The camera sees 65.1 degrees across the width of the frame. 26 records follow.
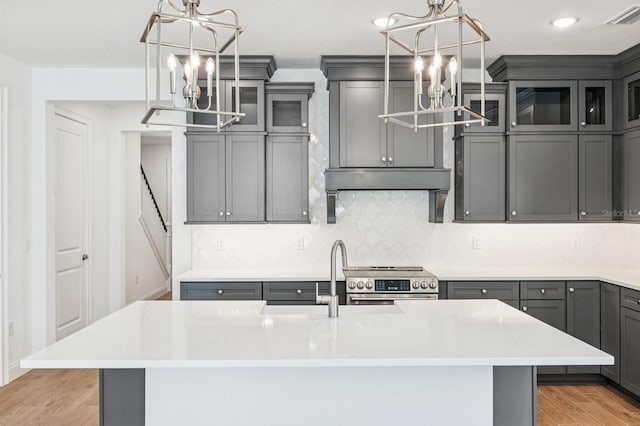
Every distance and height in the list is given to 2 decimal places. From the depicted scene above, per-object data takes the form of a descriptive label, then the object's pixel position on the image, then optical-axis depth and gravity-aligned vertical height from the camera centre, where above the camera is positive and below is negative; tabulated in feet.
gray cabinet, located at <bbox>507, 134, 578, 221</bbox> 13.83 +0.85
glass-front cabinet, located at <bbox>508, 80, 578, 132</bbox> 13.80 +2.91
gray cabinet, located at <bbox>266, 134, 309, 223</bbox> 13.94 +0.84
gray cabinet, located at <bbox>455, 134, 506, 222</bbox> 13.96 +0.92
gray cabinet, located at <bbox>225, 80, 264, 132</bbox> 13.73 +3.04
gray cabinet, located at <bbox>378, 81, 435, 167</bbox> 13.65 +1.85
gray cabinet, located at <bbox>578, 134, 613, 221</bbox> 13.79 +0.88
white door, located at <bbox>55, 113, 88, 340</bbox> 15.97 -0.49
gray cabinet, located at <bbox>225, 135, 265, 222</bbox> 13.83 +0.72
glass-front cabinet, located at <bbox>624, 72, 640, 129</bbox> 13.06 +2.87
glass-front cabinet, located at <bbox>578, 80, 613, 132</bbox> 13.75 +2.80
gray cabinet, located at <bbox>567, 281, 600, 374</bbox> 13.11 -2.67
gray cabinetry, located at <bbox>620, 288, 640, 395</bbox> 11.78 -3.14
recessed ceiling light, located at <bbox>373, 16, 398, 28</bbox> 10.97 +4.17
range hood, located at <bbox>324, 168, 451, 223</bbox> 13.44 +0.84
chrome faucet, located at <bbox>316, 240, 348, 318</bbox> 7.73 -1.39
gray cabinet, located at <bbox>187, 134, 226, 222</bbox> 13.83 +0.86
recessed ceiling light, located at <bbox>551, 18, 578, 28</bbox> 10.86 +4.12
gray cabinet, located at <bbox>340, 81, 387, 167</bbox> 13.65 +2.29
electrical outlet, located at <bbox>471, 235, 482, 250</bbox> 14.87 -1.01
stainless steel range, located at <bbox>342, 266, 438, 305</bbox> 12.57 -1.97
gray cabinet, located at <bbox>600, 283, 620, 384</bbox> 12.53 -2.94
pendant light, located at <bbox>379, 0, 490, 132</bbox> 5.87 +1.81
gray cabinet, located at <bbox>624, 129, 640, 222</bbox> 13.06 +0.92
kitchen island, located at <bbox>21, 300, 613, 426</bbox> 6.25 -2.29
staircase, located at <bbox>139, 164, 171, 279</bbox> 24.93 -0.91
